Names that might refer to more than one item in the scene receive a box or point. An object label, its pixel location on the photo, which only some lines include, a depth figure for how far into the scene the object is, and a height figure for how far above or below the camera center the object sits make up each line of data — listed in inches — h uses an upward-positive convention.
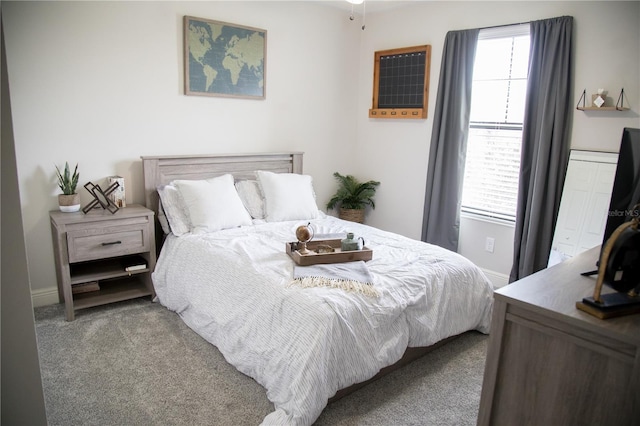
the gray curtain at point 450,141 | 151.1 -0.6
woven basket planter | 184.9 -33.4
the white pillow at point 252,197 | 145.9 -21.8
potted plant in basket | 185.5 -26.4
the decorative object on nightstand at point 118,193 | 128.4 -19.4
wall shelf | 117.8 +10.4
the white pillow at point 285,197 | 145.3 -21.7
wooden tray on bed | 103.7 -29.5
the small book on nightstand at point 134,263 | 125.9 -40.3
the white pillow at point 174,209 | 129.0 -23.9
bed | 80.8 -35.4
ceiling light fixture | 169.5 +51.1
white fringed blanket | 91.2 -31.0
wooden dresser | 51.2 -27.5
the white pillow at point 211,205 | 128.7 -22.4
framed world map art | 140.5 +24.6
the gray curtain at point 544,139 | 127.6 +1.3
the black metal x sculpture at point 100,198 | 122.6 -20.6
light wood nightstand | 114.1 -34.6
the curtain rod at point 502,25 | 136.2 +37.5
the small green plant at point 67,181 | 120.4 -15.3
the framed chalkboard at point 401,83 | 165.2 +21.9
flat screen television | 63.1 -5.4
